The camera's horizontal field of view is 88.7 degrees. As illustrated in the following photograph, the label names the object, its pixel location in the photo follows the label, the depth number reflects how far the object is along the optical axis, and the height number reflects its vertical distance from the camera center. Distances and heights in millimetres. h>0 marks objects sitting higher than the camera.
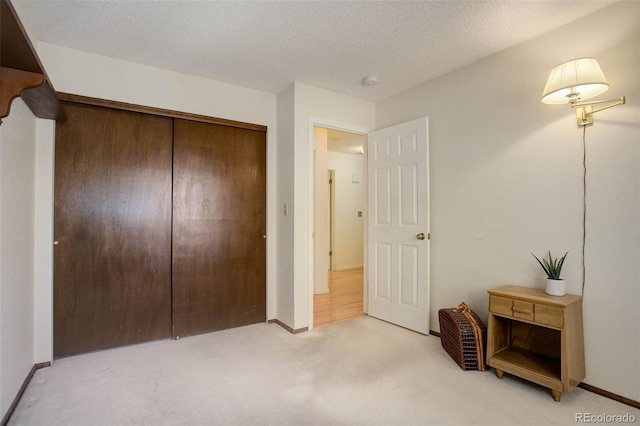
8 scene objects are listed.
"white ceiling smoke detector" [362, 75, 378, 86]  3032 +1250
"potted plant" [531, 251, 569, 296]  2121 -429
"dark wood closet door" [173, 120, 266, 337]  2984 -136
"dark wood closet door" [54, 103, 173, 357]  2531 -130
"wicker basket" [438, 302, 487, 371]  2361 -928
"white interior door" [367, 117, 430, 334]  3091 -120
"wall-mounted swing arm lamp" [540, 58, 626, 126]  1919 +760
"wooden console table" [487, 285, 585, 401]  1950 -862
